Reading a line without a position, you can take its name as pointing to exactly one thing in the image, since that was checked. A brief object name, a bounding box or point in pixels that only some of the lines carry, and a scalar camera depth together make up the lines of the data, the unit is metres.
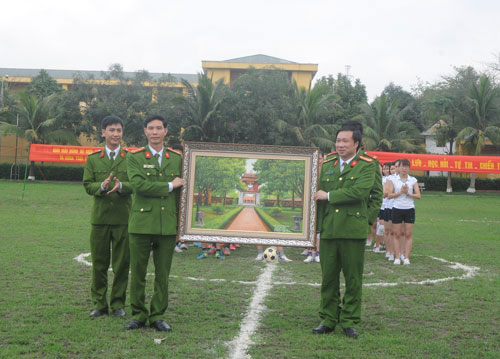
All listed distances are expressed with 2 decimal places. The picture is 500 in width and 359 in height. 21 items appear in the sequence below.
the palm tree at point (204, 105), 36.25
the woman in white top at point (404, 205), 10.28
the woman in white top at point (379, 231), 12.23
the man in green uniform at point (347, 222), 5.47
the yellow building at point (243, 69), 58.97
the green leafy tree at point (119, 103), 38.50
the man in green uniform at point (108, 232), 6.04
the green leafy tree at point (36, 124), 38.56
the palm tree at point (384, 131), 38.22
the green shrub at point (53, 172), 40.09
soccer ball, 9.81
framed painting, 5.92
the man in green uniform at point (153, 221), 5.39
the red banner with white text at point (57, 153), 26.34
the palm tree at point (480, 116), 37.78
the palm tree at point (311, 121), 36.28
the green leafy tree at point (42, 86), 48.81
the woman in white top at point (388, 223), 11.05
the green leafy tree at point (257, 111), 36.75
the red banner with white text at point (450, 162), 27.12
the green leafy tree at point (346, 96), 45.25
